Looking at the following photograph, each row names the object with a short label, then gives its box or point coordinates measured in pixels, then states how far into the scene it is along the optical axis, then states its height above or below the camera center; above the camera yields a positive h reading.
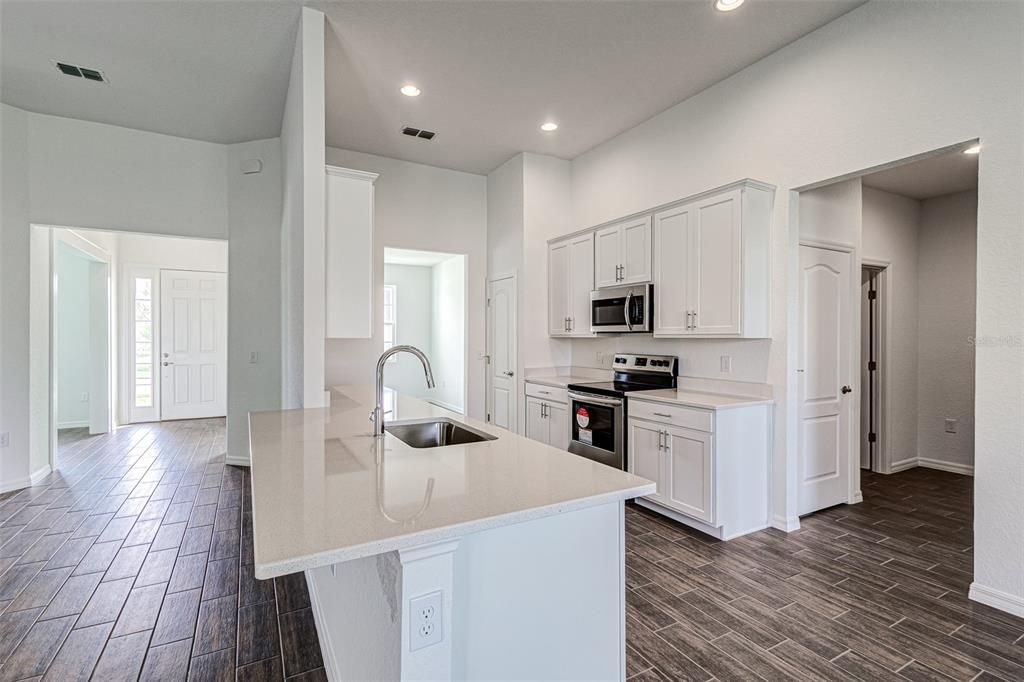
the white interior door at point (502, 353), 5.21 -0.13
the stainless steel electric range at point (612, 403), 3.76 -0.51
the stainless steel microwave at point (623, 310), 3.94 +0.27
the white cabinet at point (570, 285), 4.68 +0.57
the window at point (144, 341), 7.03 -0.01
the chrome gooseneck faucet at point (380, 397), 1.92 -0.23
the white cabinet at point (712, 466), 3.09 -0.84
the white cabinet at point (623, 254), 4.00 +0.76
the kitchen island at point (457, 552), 1.04 -0.53
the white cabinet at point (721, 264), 3.23 +0.55
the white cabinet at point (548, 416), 4.42 -0.72
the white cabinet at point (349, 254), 3.48 +0.63
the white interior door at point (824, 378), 3.50 -0.28
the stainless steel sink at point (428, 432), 2.27 -0.44
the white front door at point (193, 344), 7.18 -0.06
